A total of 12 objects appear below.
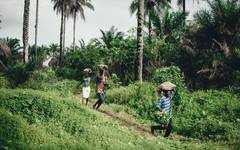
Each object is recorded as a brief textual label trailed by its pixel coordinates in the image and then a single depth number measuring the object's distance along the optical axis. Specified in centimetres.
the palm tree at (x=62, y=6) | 4653
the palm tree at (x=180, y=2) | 4175
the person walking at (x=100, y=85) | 1652
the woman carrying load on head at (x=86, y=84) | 1710
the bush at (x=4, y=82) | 2008
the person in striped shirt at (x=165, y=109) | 1382
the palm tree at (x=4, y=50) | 2750
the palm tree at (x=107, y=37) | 3837
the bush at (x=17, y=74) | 2098
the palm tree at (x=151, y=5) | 4428
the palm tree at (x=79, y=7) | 5131
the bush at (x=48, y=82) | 2109
